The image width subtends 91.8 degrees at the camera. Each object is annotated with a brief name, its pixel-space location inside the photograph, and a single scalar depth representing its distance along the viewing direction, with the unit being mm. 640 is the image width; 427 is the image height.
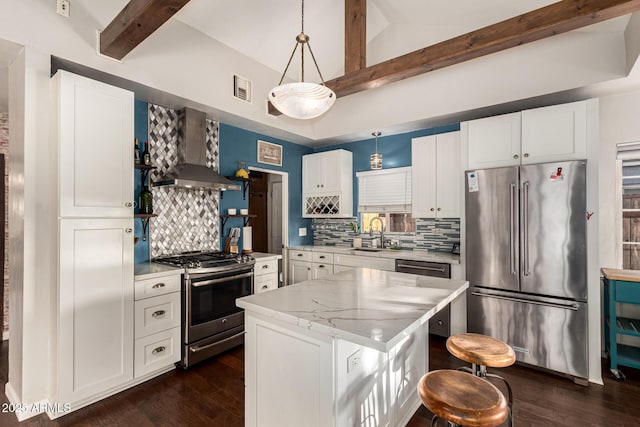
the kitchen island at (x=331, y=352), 1410
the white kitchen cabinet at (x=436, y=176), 3635
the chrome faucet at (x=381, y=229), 4492
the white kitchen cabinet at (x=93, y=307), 2191
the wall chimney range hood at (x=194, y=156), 3182
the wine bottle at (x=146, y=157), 3048
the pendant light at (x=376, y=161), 4096
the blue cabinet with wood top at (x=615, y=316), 2656
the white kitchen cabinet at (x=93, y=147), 2201
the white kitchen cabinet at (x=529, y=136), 2725
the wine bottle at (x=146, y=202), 3072
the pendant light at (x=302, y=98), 1897
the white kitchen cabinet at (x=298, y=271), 4527
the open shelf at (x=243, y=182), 3987
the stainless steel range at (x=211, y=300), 2854
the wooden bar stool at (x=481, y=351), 1634
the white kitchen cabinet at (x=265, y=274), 3637
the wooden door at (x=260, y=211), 5781
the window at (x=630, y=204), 3041
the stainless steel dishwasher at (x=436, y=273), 3369
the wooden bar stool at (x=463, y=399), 1215
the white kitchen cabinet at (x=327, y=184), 4664
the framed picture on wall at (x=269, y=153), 4425
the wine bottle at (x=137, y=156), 2994
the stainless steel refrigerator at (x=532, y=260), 2674
